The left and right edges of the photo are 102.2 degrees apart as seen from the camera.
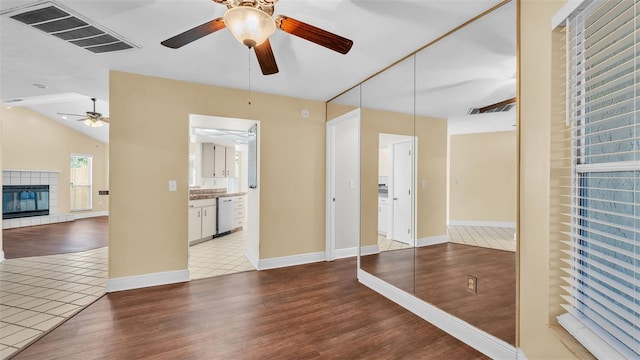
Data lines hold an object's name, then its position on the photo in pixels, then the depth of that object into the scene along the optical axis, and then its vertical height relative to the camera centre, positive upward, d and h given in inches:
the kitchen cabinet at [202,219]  195.3 -32.1
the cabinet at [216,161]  266.2 +19.3
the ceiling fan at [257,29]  54.6 +36.6
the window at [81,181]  331.6 -3.7
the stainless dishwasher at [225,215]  228.7 -32.3
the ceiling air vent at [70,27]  78.2 +50.6
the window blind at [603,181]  38.9 -0.1
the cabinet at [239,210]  255.5 -32.1
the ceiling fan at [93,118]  209.7 +49.9
